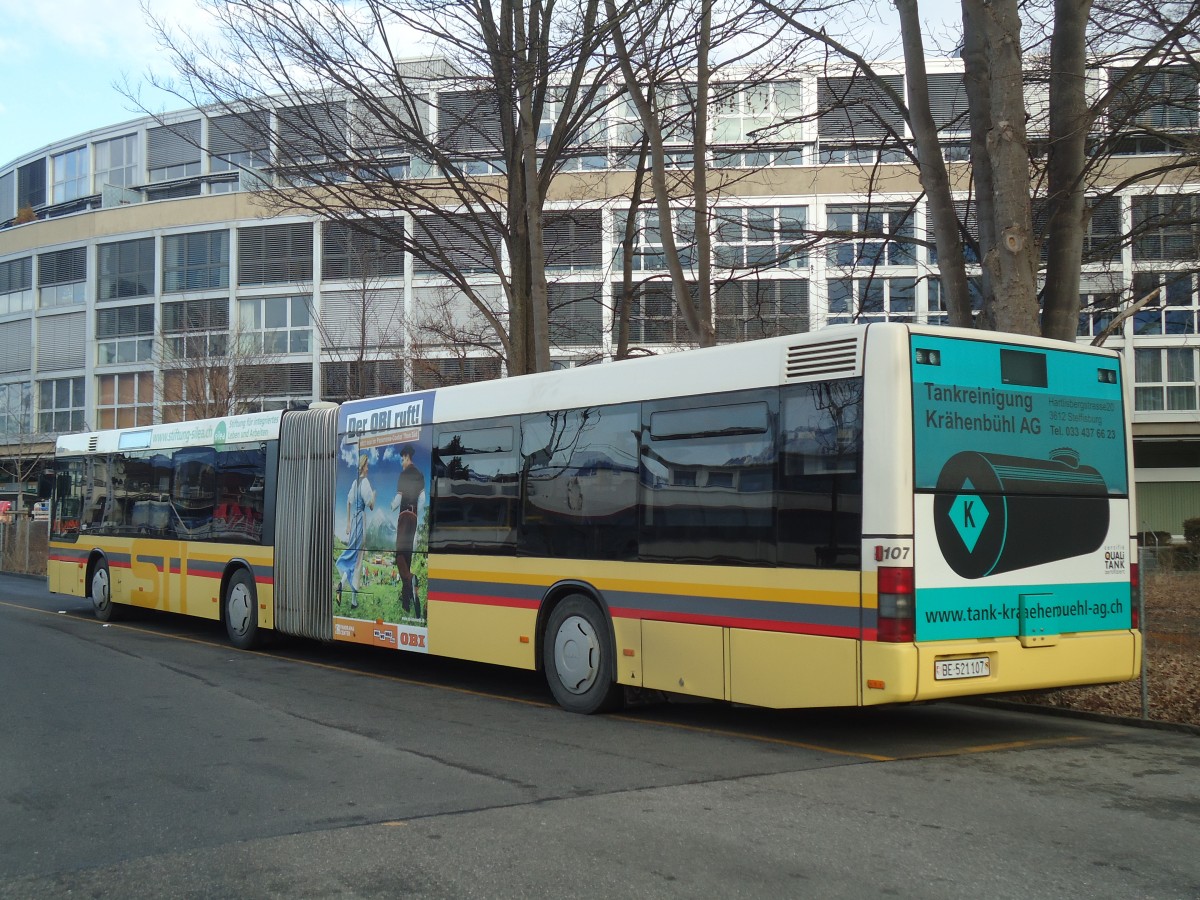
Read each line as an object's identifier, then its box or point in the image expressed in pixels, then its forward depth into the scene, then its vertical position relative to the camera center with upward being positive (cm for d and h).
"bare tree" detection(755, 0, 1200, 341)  1083 +359
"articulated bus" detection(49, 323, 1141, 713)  788 -16
